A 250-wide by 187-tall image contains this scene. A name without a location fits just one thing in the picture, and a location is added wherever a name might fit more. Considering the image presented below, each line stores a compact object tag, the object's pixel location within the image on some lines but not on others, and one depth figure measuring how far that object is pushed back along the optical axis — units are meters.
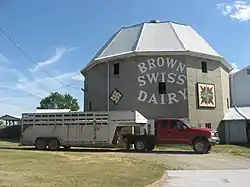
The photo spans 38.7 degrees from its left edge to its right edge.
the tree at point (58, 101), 124.62
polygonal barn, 32.41
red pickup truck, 22.78
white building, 40.28
